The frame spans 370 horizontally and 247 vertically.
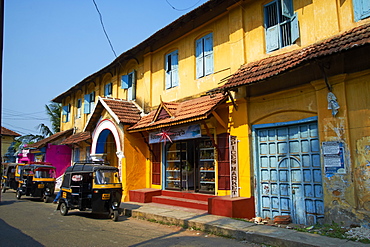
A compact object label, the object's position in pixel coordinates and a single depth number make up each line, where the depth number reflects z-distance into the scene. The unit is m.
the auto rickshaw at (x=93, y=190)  10.66
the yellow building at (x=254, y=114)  7.74
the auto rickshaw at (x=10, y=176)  20.58
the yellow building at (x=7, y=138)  42.72
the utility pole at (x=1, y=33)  4.82
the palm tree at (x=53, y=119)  30.17
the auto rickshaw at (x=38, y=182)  16.69
